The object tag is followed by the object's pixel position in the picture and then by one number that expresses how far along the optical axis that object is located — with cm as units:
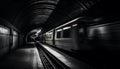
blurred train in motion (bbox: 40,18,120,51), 578
